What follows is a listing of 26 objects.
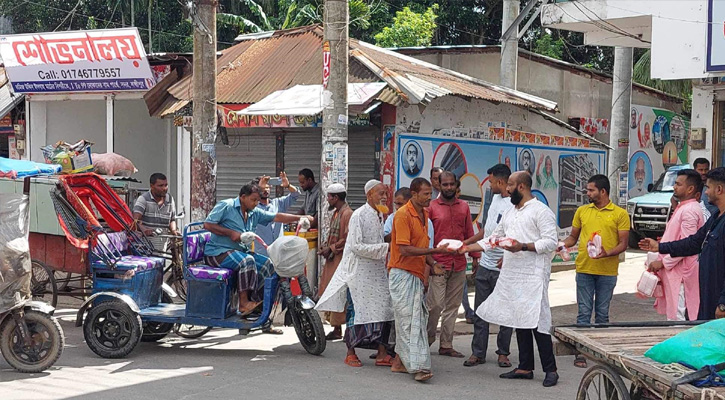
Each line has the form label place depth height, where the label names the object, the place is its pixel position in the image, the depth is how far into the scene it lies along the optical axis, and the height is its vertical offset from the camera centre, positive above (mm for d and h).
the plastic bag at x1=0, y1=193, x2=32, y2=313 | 6977 -766
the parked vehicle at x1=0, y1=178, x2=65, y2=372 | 7070 -1326
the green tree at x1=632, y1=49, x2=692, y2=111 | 23280 +2435
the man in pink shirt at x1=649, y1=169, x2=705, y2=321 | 7199 -796
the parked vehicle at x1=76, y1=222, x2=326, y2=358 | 7953 -1332
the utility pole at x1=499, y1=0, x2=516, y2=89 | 15461 +2096
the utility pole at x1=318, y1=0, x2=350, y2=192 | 9805 +811
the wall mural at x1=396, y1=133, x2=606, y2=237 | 11945 +83
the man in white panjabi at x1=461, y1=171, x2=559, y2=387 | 6980 -894
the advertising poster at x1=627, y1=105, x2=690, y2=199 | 24500 +740
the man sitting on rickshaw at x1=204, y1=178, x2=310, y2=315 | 8148 -843
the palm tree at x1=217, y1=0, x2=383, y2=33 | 27000 +5298
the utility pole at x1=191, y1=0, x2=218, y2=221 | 10273 +701
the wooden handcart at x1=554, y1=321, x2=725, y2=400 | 4051 -1030
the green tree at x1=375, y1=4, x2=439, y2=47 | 26078 +4122
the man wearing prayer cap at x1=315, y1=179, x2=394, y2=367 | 7574 -1030
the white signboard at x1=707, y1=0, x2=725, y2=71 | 10984 +1725
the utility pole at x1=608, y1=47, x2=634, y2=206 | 18047 +1327
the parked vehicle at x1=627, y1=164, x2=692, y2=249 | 18812 -917
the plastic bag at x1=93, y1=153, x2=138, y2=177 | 13180 -65
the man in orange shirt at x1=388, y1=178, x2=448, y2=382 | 7188 -979
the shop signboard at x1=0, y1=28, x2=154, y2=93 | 14227 +1715
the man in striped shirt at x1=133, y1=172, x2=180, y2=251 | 10836 -596
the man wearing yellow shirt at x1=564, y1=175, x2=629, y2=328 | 7711 -713
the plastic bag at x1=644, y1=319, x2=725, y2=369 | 4207 -902
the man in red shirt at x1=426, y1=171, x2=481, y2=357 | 8148 -964
